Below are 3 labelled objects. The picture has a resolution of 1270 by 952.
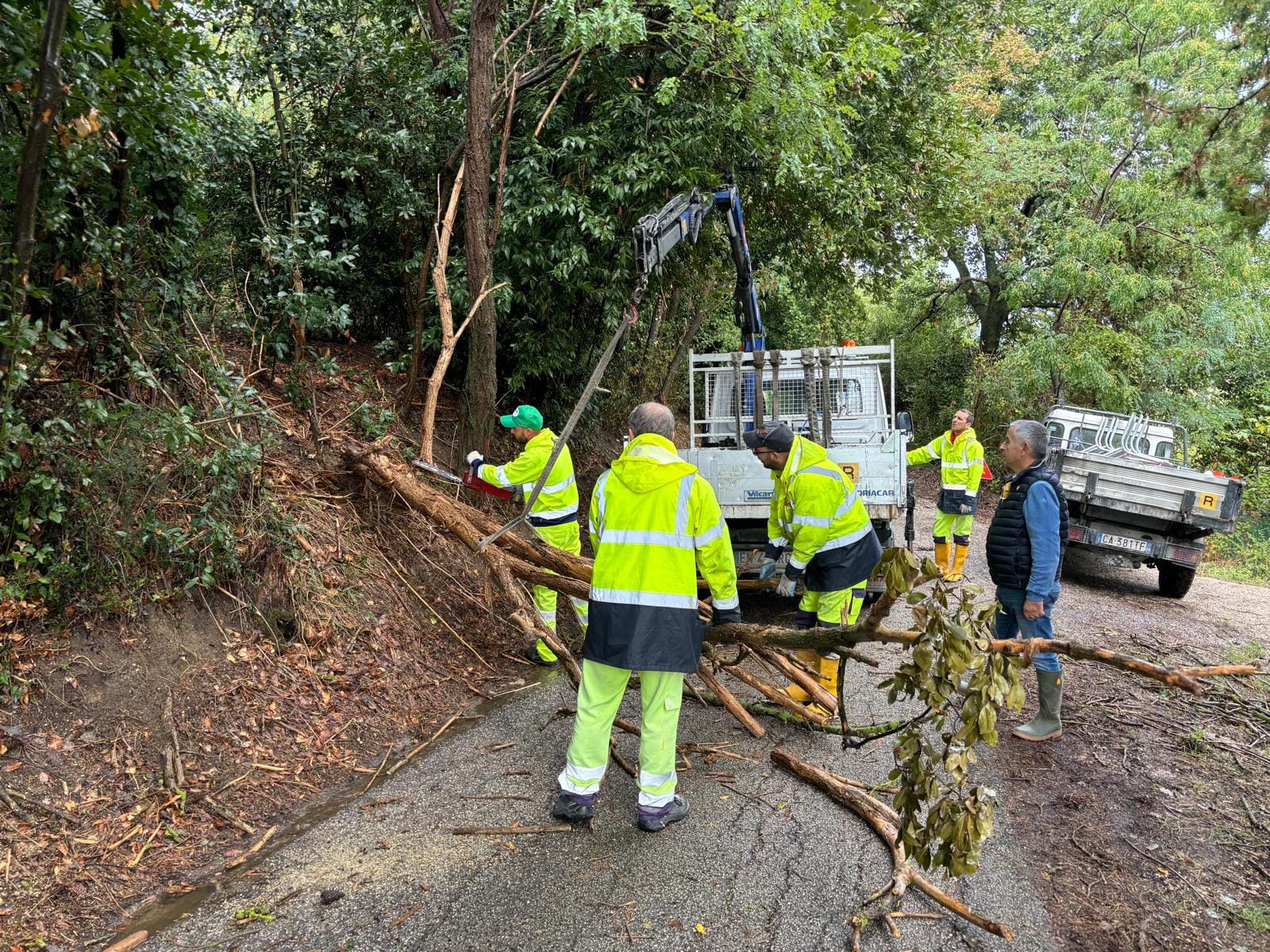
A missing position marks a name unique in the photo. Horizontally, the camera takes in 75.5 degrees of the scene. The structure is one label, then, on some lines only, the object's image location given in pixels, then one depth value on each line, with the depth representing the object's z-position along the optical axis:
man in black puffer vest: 4.87
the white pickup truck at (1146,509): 9.15
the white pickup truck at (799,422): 7.51
